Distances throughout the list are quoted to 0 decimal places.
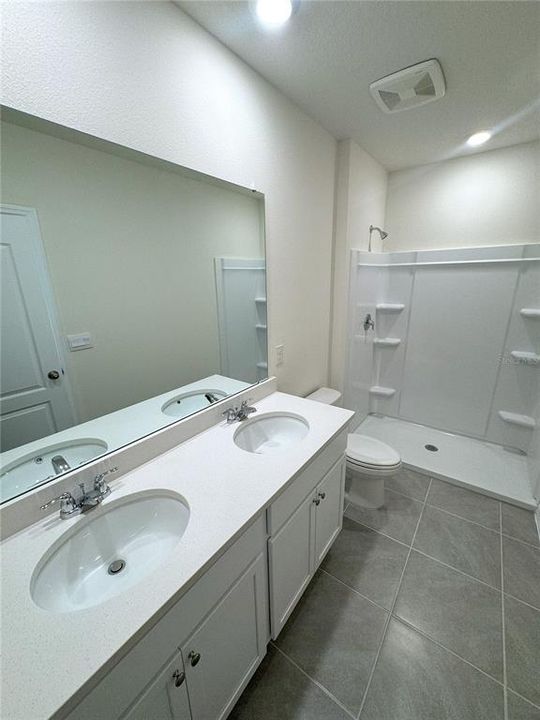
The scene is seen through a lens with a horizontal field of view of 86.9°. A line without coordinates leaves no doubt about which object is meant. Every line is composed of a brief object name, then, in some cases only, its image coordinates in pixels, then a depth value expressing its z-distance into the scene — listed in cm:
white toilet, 183
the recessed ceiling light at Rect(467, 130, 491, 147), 200
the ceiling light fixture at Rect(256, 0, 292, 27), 103
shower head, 255
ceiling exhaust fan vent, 136
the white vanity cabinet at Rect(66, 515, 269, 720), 58
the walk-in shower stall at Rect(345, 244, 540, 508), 226
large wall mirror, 82
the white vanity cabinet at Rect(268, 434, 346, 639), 106
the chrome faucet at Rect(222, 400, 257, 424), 143
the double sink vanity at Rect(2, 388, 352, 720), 55
